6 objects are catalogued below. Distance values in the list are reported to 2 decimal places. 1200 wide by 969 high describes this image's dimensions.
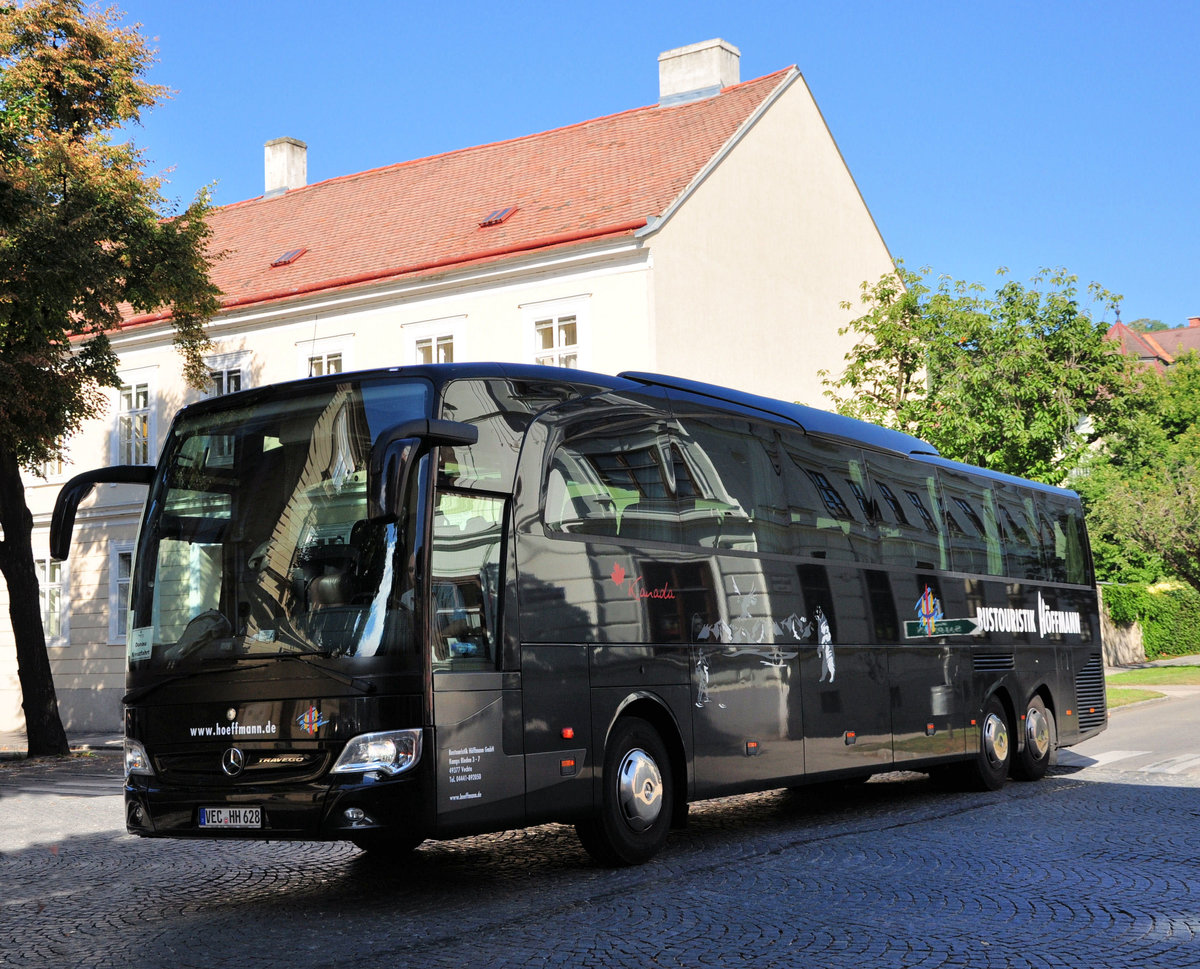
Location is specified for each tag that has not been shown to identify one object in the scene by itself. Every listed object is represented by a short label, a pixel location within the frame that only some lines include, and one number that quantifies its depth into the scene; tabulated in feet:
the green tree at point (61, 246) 61.62
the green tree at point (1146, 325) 404.36
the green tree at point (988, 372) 85.81
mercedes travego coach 25.45
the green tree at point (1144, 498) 106.93
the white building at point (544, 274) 84.38
